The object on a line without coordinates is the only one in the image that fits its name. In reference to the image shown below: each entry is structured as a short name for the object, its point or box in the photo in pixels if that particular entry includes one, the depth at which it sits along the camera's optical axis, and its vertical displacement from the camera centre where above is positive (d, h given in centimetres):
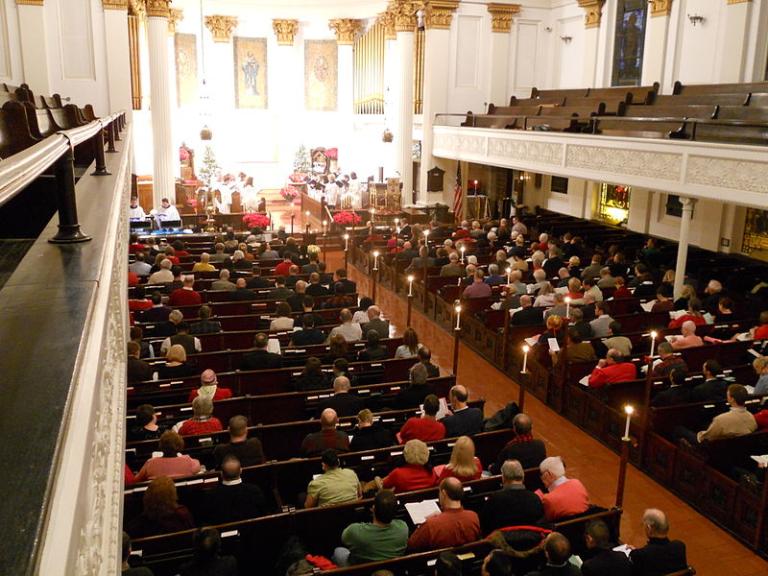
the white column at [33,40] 1803 +233
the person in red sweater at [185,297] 1088 -257
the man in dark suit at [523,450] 626 -280
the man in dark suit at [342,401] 736 -281
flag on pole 2232 -209
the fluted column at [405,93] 2184 +143
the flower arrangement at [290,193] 2686 -224
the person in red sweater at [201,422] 655 -274
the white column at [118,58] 1888 +202
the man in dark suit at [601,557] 462 -280
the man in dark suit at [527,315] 1089 -275
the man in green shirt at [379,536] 489 -282
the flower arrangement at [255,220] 2052 -256
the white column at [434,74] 2242 +209
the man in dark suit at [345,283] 1184 -251
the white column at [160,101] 1880 +88
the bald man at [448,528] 501 -282
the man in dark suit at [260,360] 853 -277
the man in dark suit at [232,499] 529 -279
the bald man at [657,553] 483 -287
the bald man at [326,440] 637 -280
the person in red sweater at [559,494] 554 -285
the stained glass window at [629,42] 1947 +288
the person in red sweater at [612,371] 855 -284
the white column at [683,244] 1251 -182
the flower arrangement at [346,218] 2042 -244
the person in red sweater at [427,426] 671 -280
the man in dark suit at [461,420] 705 -286
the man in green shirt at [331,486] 556 -281
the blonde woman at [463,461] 566 -263
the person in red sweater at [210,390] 726 -270
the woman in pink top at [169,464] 566 -271
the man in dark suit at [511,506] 528 -279
